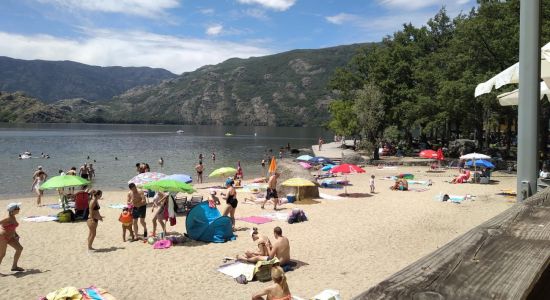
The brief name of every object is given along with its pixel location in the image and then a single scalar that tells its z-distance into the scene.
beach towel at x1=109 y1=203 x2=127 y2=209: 21.42
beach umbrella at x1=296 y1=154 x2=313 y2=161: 33.62
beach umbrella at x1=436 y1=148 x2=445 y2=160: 35.05
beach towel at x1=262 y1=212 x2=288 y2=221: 17.97
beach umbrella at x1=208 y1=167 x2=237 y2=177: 25.91
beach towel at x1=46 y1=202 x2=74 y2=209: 21.02
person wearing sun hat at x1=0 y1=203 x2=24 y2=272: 10.73
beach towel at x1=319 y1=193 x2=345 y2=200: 22.74
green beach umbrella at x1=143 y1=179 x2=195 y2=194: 15.43
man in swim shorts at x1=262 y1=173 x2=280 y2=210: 19.93
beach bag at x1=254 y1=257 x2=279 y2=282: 10.60
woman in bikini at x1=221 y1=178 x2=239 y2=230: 16.03
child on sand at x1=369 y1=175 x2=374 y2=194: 24.70
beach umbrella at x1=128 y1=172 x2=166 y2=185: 19.11
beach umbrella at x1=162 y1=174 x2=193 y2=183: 20.92
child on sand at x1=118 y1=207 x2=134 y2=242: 14.12
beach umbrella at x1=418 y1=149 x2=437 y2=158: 33.91
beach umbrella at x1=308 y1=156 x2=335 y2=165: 33.94
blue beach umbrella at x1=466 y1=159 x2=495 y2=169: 26.57
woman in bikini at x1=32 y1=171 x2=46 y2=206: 23.68
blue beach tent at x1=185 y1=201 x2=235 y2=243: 14.31
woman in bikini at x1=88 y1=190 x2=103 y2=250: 13.05
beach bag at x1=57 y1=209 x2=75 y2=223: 17.55
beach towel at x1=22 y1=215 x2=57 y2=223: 17.93
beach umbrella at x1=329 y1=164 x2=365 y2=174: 22.77
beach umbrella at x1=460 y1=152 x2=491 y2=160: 26.81
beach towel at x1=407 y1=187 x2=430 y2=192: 25.20
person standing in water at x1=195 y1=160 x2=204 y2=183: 31.69
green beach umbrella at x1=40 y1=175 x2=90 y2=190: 17.63
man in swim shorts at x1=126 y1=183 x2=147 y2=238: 14.25
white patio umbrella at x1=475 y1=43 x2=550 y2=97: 5.61
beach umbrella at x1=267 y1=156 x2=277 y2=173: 27.00
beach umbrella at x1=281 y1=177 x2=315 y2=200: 20.59
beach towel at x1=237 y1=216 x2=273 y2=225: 17.45
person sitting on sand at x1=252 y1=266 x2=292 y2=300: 7.46
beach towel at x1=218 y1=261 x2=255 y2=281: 10.78
